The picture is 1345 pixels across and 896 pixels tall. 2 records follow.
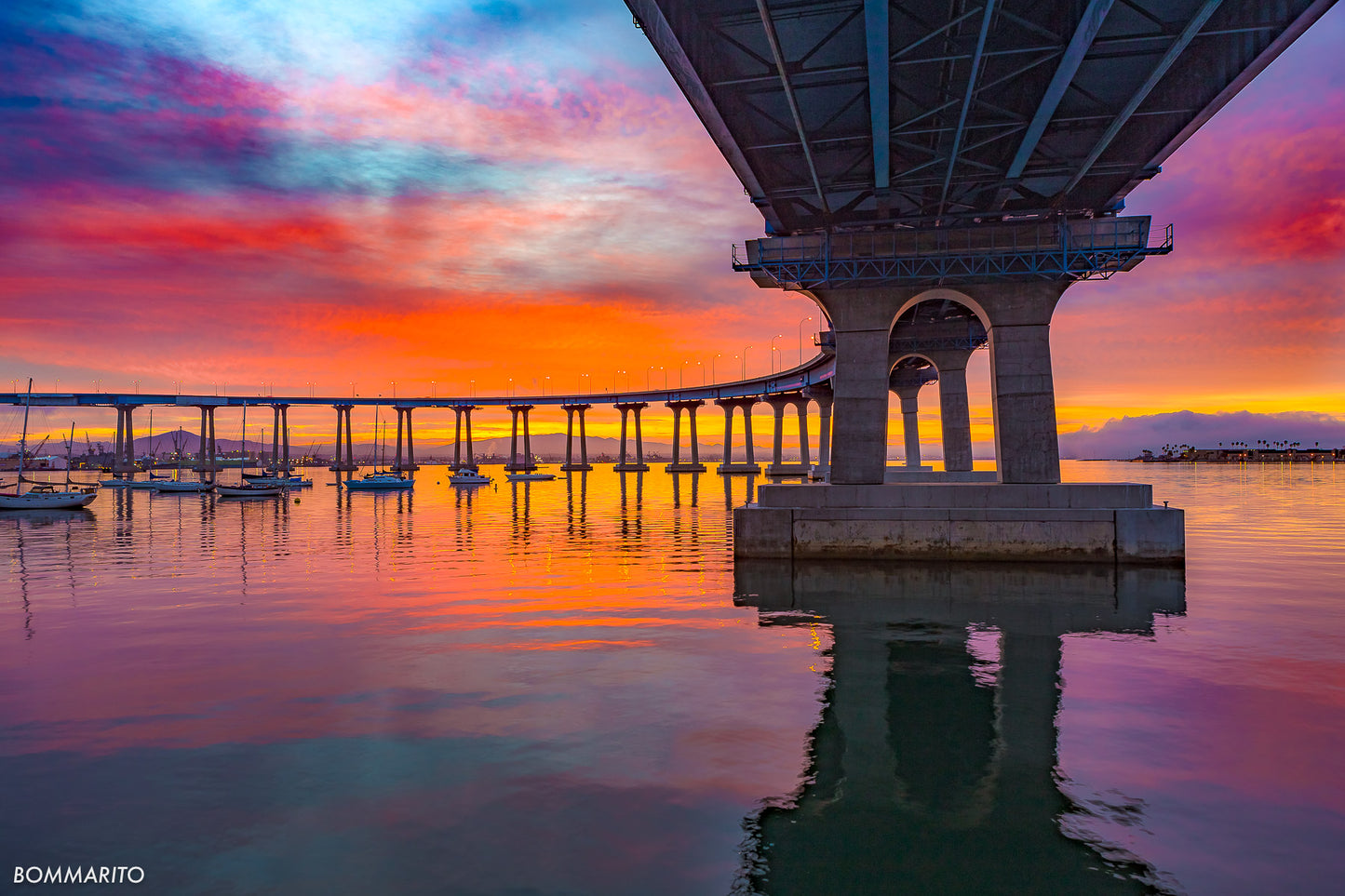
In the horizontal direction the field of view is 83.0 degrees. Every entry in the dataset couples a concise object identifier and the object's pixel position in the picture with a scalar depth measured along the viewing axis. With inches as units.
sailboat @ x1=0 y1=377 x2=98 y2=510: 2945.4
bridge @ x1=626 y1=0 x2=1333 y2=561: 777.6
